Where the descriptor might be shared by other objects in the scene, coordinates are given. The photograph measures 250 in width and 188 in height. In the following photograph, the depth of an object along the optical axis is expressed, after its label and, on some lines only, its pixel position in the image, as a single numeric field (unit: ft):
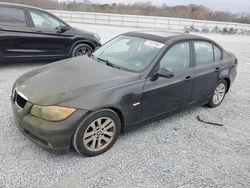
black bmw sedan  8.68
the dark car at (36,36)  18.66
